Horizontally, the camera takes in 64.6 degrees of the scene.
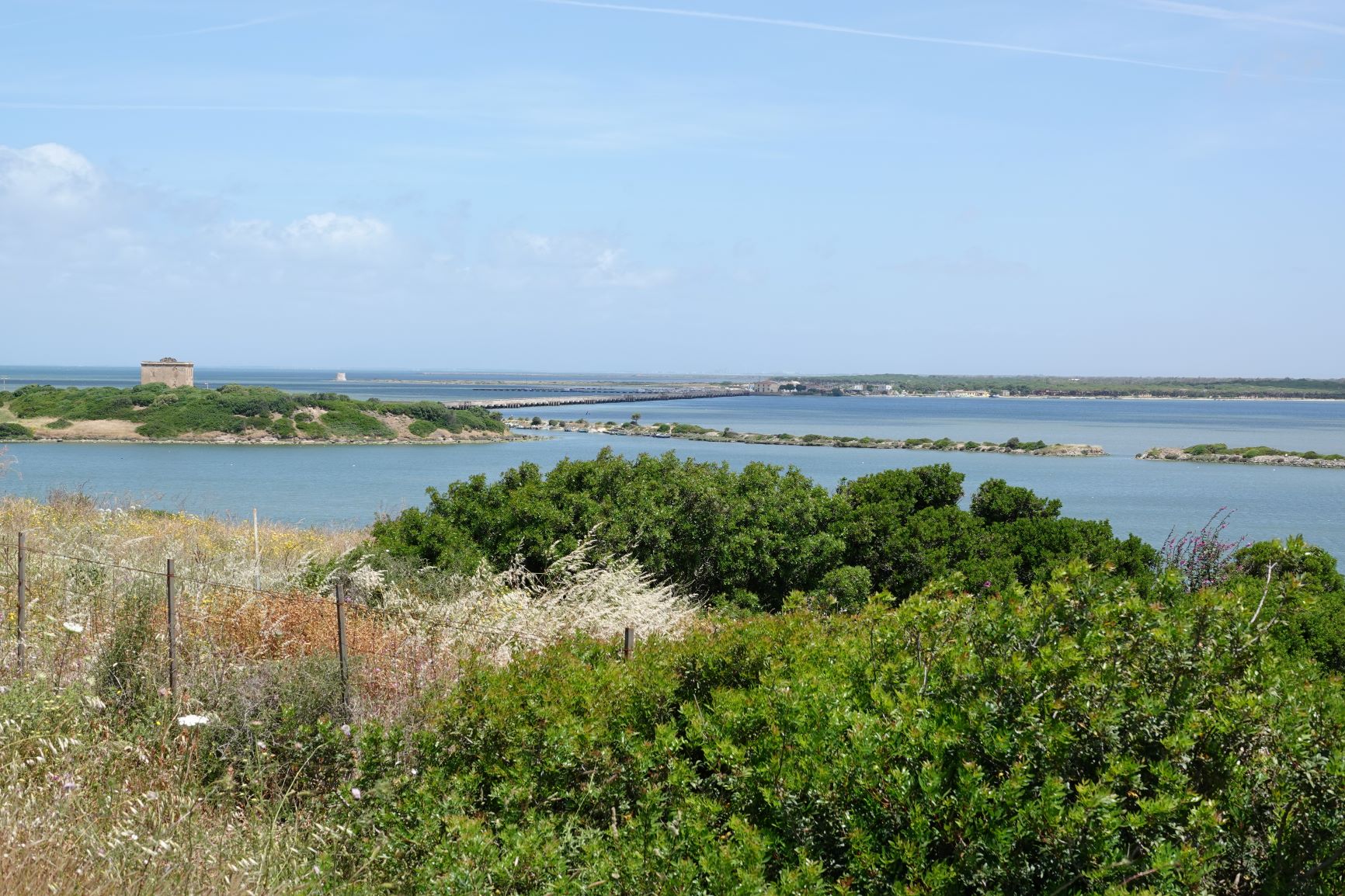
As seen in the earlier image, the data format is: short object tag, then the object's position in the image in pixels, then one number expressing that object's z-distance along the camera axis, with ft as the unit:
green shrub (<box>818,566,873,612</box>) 42.55
